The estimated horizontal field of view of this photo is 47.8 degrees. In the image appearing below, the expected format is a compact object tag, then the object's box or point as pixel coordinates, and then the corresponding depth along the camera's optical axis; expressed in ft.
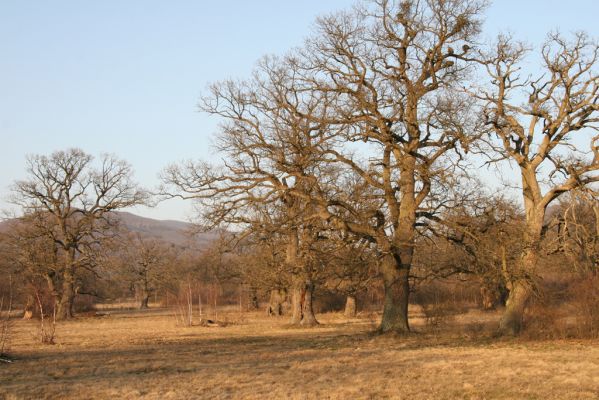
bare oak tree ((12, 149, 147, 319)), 150.92
